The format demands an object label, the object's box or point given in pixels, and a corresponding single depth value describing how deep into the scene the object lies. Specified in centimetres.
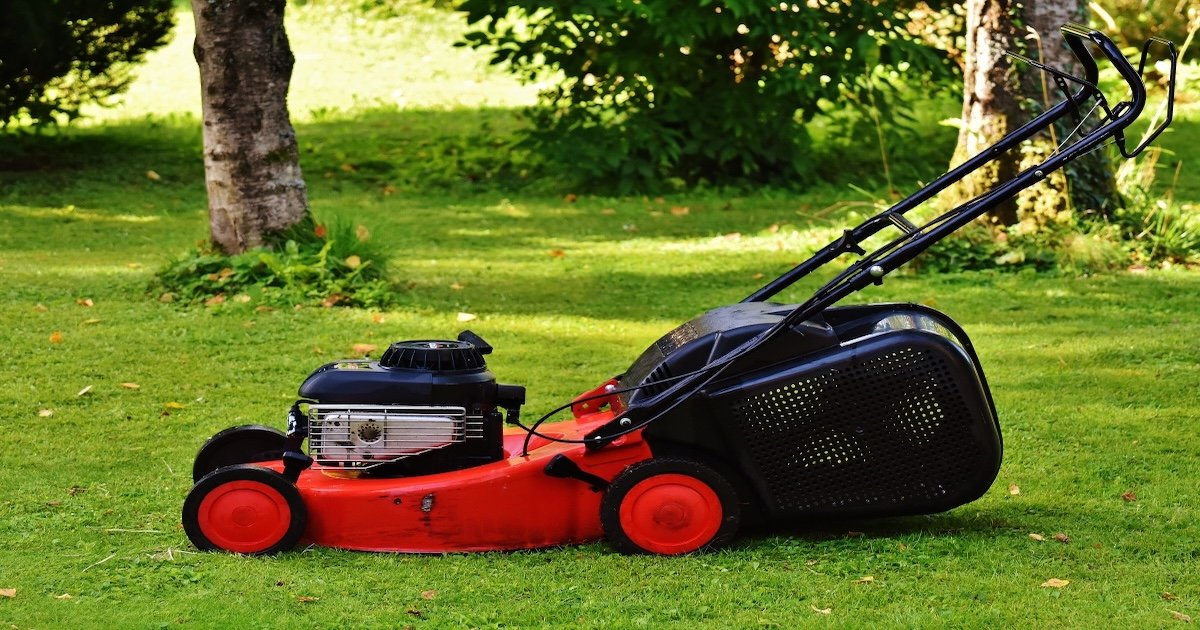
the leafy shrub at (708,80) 1148
